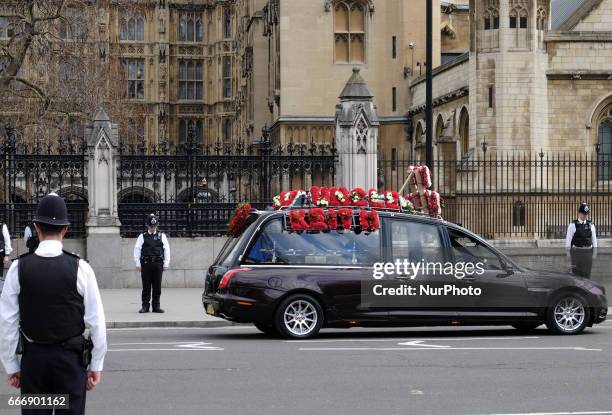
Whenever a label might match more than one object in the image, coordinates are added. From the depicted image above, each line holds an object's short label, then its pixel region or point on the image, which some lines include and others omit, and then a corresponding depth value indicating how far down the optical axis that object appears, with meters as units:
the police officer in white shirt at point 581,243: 23.83
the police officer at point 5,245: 22.73
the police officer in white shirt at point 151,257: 20.97
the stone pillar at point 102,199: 25.55
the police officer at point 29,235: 21.10
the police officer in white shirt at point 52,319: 7.73
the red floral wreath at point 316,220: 16.94
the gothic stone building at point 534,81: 43.97
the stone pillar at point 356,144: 26.38
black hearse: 16.69
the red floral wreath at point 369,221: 17.02
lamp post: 25.30
